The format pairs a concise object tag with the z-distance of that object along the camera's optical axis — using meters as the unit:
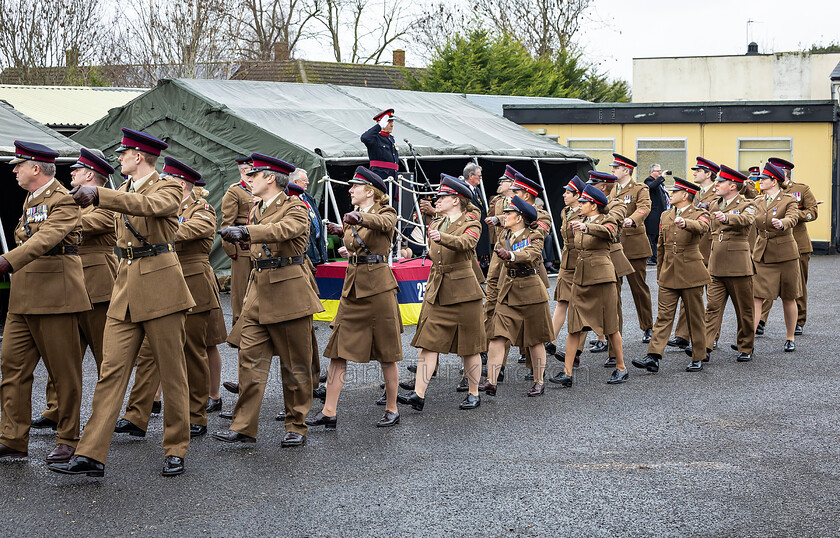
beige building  39.16
